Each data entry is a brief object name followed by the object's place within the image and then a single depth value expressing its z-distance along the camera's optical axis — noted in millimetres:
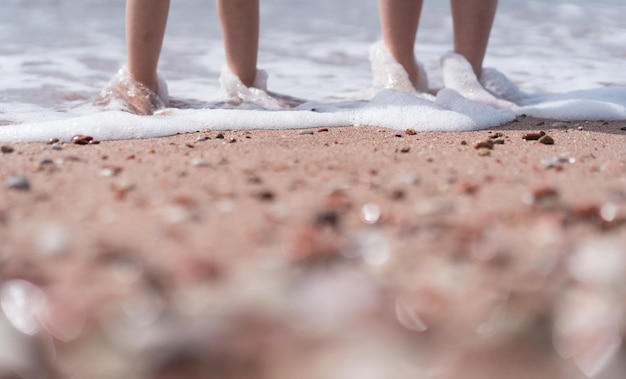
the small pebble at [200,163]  1672
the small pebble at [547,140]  2135
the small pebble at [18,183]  1438
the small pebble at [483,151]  1888
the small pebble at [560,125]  2648
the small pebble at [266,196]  1326
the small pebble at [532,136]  2264
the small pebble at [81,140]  2146
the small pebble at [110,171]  1577
